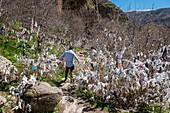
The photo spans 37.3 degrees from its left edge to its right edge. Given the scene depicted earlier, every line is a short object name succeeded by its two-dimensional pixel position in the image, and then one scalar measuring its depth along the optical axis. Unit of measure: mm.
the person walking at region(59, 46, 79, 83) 10883
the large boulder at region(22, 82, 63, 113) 7344
